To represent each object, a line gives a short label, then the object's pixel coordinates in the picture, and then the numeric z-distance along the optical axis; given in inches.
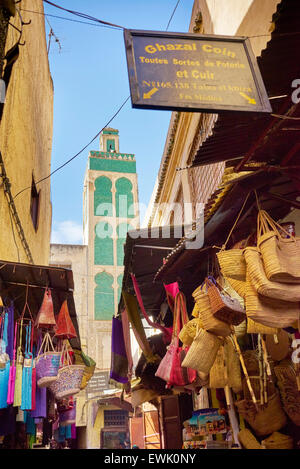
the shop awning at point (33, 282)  244.1
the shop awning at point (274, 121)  115.3
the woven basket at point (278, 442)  176.6
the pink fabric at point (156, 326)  255.8
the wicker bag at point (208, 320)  157.0
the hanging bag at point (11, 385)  201.2
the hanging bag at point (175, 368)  192.2
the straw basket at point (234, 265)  133.3
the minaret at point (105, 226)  1014.4
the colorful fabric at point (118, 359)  323.0
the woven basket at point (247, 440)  183.4
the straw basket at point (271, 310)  121.7
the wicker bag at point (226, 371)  170.7
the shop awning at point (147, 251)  250.7
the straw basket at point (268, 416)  179.5
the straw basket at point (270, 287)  118.7
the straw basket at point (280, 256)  118.1
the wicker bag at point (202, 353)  159.9
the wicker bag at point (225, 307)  151.8
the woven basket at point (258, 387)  180.2
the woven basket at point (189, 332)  178.7
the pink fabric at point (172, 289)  228.0
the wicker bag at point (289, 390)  174.1
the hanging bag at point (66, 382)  234.4
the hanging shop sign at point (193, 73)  134.4
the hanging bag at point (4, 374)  191.5
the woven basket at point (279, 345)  173.3
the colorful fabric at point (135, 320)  286.2
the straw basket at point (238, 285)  134.1
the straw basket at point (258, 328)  136.6
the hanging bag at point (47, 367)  221.3
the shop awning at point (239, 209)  157.5
